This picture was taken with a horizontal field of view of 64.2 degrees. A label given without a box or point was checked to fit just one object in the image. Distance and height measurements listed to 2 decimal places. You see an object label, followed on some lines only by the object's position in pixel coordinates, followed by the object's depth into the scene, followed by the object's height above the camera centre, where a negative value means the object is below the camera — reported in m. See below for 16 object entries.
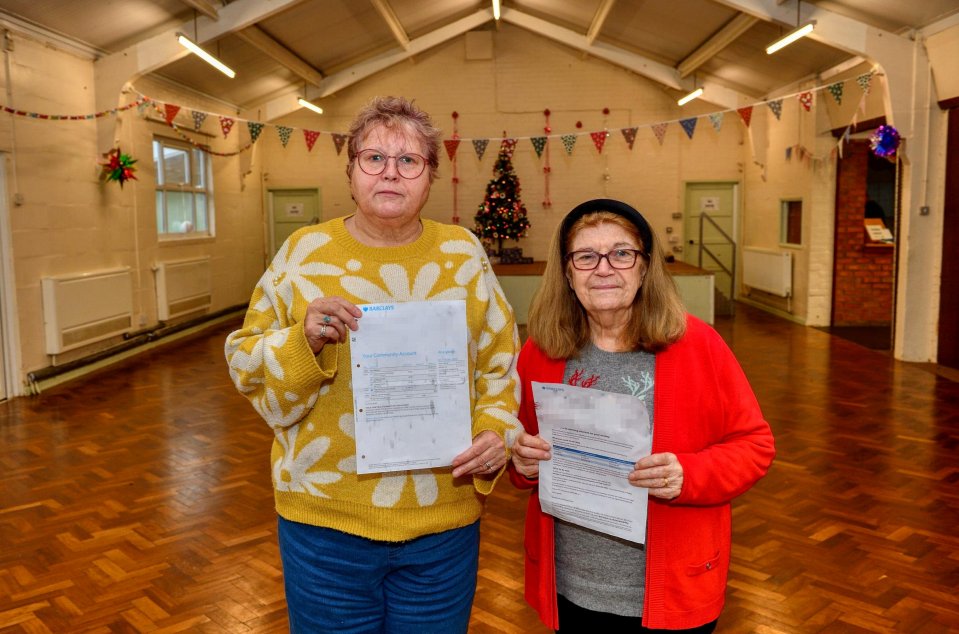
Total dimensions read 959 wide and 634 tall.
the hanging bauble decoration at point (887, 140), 7.11 +0.91
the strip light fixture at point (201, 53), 6.98 +1.83
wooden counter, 9.01 -0.52
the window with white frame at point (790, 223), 10.41 +0.24
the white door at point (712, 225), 12.75 +0.26
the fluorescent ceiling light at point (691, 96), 10.84 +2.07
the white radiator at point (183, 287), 8.91 -0.52
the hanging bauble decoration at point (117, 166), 7.34 +0.76
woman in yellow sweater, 1.40 -0.34
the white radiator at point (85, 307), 6.68 -0.57
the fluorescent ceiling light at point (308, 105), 11.50 +2.11
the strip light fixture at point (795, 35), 6.98 +1.90
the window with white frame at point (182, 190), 9.33 +0.71
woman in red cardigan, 1.45 -0.37
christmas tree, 12.03 +0.57
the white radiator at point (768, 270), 10.41 -0.44
